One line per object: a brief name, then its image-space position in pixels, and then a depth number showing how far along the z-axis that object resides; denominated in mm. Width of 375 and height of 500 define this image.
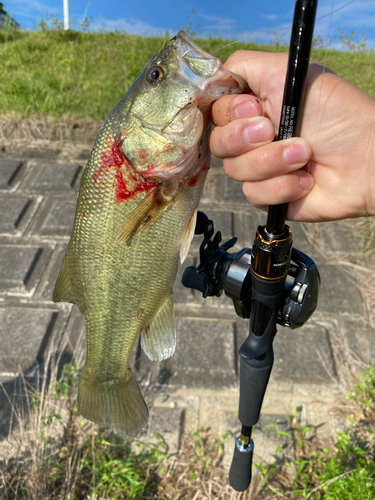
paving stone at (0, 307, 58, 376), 2523
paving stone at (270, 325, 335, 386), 2453
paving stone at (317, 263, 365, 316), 2949
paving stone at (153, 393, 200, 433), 2232
